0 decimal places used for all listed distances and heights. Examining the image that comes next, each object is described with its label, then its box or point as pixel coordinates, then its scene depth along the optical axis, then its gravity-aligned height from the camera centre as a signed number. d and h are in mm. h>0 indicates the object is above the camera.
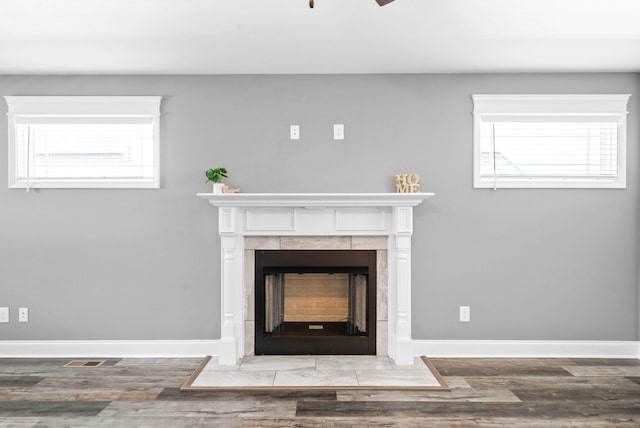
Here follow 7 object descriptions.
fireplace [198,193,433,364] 3500 -244
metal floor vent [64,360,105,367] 3557 -1188
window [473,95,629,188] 3762 +539
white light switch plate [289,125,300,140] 3795 +608
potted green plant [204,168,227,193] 3525 +227
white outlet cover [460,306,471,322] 3787 -840
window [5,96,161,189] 3770 +522
